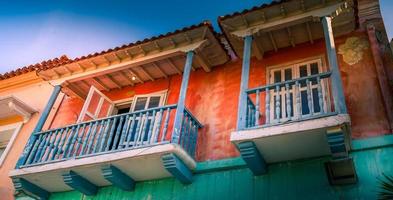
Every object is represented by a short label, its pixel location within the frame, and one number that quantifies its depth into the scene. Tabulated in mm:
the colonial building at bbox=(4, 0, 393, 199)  6793
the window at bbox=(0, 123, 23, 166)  11891
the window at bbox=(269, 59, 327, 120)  7875
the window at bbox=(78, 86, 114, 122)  9758
